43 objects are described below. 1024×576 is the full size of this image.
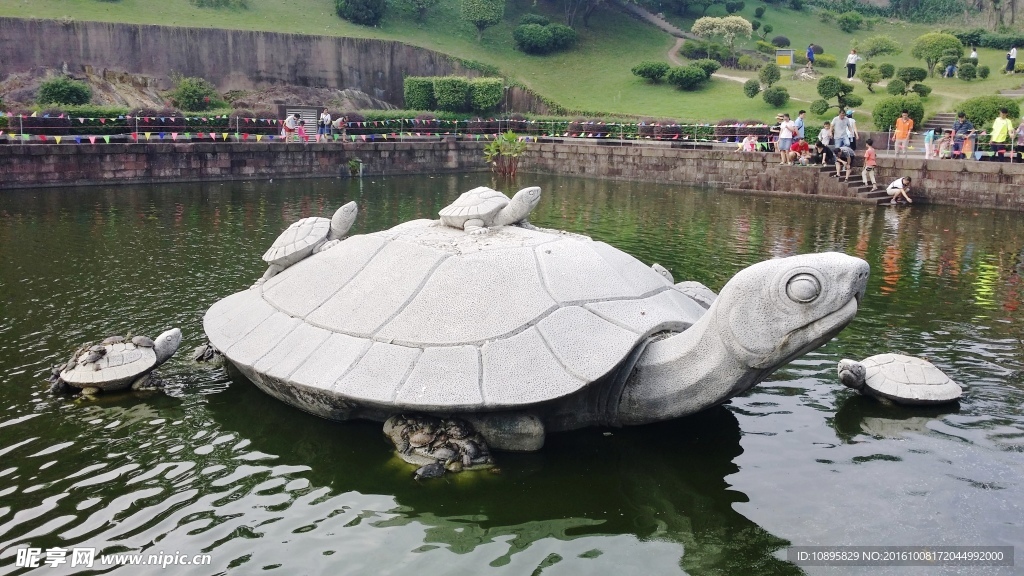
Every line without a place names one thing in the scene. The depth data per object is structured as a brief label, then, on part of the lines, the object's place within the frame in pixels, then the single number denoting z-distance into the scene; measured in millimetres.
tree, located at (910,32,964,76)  38156
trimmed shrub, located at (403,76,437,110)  42062
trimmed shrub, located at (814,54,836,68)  44781
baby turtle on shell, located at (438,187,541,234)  7797
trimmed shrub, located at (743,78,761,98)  37875
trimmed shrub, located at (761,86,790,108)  35969
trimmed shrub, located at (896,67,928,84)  35594
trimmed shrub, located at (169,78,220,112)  35500
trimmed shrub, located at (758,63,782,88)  38562
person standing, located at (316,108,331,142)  30722
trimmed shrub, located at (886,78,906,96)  33531
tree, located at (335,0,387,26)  47531
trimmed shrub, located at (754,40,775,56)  50219
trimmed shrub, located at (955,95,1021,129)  25891
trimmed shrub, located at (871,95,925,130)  28281
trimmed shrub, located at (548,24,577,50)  50075
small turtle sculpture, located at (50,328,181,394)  7289
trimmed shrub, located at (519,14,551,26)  51894
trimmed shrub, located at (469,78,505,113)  41406
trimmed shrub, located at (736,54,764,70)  46250
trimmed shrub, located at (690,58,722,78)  42812
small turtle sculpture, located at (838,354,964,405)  7371
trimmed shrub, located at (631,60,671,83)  43750
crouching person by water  21469
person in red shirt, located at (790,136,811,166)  24125
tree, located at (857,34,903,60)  43625
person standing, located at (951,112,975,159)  22641
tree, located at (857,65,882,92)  36219
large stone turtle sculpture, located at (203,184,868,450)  5660
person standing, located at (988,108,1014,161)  21594
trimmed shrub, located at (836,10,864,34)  55250
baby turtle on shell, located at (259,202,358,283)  8273
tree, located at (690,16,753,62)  48094
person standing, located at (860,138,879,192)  22281
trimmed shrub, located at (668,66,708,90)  41781
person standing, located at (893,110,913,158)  24516
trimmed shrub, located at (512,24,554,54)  49594
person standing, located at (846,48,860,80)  38875
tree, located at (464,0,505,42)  50072
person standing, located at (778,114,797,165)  24422
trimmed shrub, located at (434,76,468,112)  41188
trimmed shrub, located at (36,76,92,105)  30875
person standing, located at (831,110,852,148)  23062
